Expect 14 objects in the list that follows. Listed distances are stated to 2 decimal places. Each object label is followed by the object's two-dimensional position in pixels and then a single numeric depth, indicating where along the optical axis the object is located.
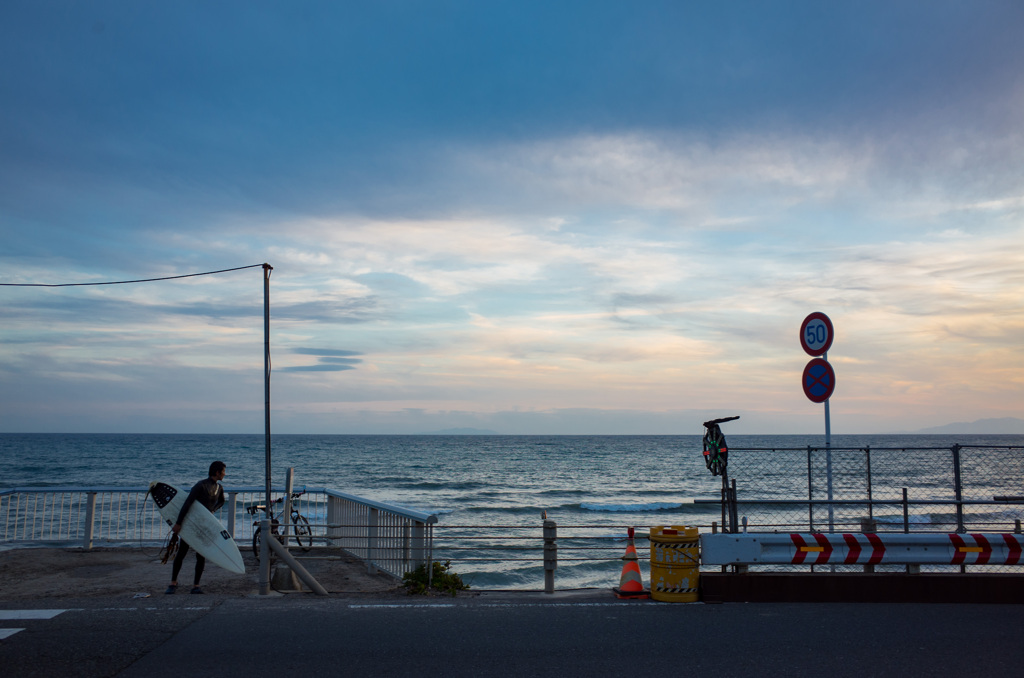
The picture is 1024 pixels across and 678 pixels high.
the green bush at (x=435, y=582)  9.23
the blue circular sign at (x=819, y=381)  9.70
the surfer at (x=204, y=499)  9.30
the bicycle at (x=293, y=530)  12.63
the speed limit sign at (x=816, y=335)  9.84
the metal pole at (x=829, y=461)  9.09
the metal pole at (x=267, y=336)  10.98
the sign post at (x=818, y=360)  9.73
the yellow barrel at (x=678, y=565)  8.29
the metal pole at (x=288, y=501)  11.71
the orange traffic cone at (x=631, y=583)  8.58
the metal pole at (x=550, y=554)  9.14
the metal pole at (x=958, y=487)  8.66
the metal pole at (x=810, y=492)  8.93
